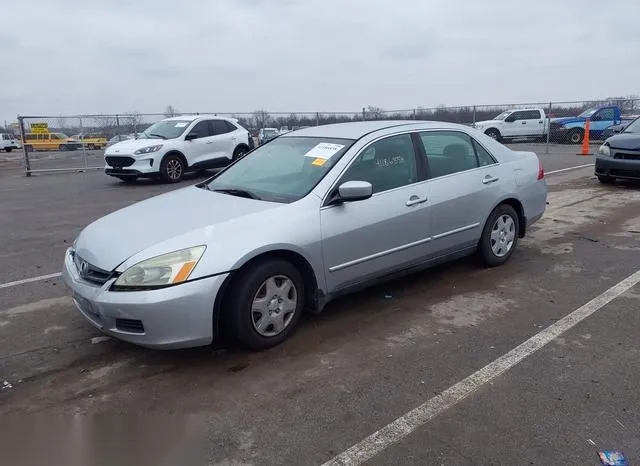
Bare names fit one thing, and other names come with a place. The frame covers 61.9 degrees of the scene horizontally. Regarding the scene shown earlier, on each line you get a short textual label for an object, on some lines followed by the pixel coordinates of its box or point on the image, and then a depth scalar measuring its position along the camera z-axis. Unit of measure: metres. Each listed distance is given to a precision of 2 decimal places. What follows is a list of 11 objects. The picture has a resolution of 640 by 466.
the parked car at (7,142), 39.34
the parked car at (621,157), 10.26
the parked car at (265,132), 21.79
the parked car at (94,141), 20.70
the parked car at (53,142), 21.97
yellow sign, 20.07
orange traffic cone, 19.17
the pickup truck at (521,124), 25.27
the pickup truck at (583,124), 23.84
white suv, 13.58
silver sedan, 3.46
